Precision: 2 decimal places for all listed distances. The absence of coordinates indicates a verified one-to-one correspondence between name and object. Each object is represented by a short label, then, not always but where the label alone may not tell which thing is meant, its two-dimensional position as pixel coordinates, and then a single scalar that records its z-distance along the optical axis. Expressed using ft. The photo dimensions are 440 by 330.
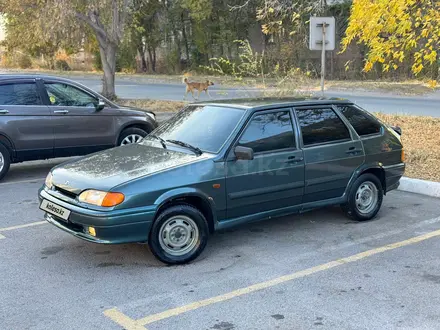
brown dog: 67.05
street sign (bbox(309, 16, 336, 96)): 36.17
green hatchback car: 15.62
